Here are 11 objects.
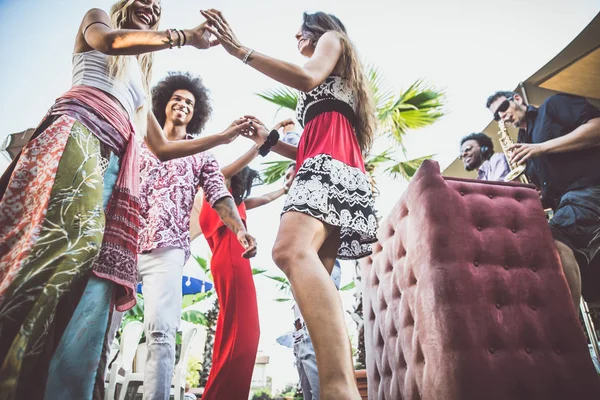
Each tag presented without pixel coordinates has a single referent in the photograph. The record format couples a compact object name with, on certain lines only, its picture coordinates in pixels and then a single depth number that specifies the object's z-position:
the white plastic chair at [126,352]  4.28
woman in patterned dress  0.96
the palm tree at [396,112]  5.41
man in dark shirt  1.81
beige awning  5.22
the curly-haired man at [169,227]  1.60
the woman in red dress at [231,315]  1.82
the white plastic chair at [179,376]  4.18
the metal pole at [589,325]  2.32
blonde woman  0.81
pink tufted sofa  1.30
